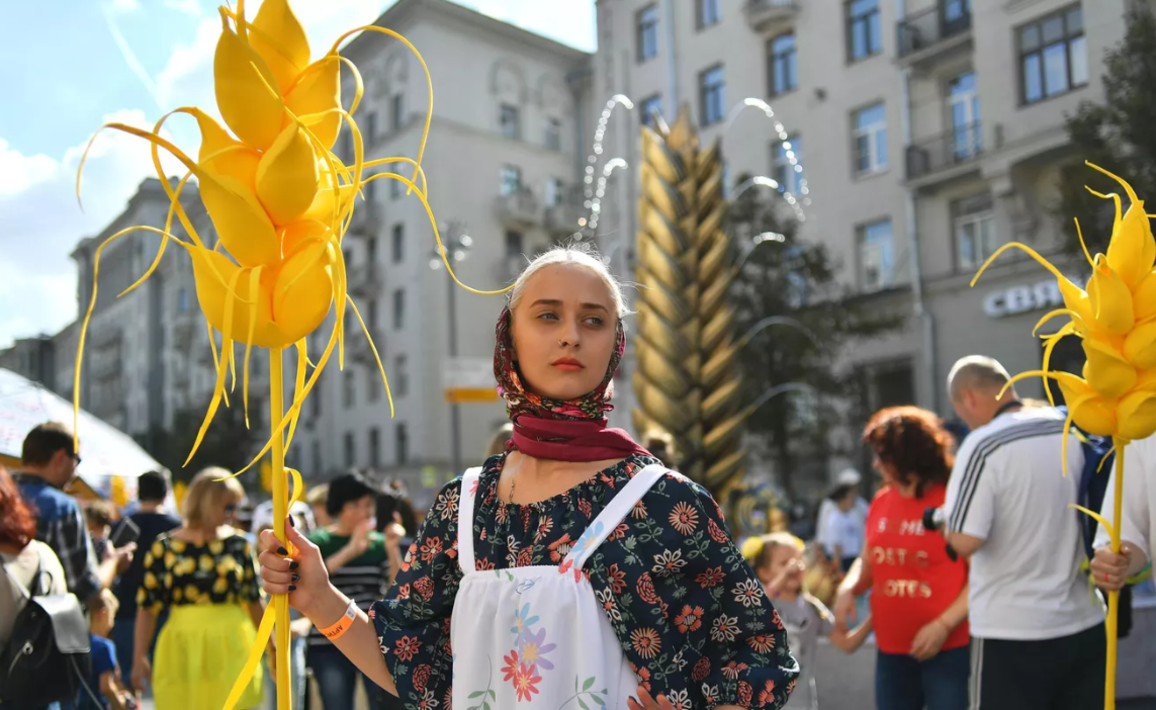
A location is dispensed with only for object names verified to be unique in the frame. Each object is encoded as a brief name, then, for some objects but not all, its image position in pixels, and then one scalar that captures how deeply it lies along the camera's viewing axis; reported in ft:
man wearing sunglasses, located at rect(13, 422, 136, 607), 15.48
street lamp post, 69.10
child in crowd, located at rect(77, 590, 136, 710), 17.79
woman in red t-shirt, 15.23
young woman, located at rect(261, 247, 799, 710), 6.59
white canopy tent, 22.66
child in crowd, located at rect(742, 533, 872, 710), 17.79
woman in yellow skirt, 17.93
